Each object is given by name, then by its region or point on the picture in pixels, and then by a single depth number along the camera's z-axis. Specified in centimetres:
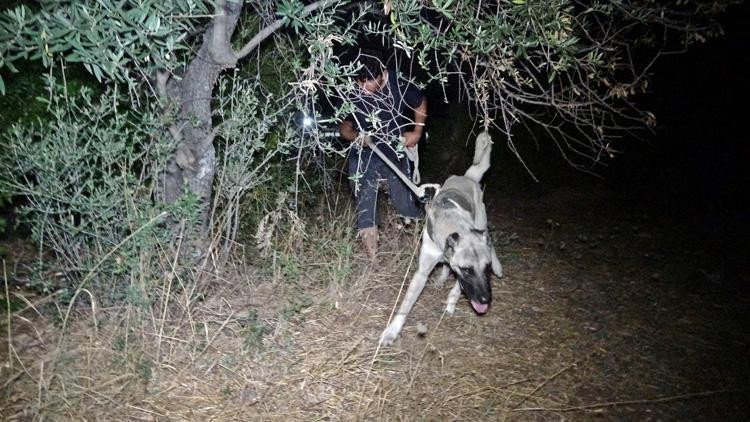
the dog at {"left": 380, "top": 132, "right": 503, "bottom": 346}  436
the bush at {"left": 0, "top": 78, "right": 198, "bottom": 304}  378
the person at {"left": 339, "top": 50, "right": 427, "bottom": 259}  568
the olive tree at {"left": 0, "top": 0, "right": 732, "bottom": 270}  305
